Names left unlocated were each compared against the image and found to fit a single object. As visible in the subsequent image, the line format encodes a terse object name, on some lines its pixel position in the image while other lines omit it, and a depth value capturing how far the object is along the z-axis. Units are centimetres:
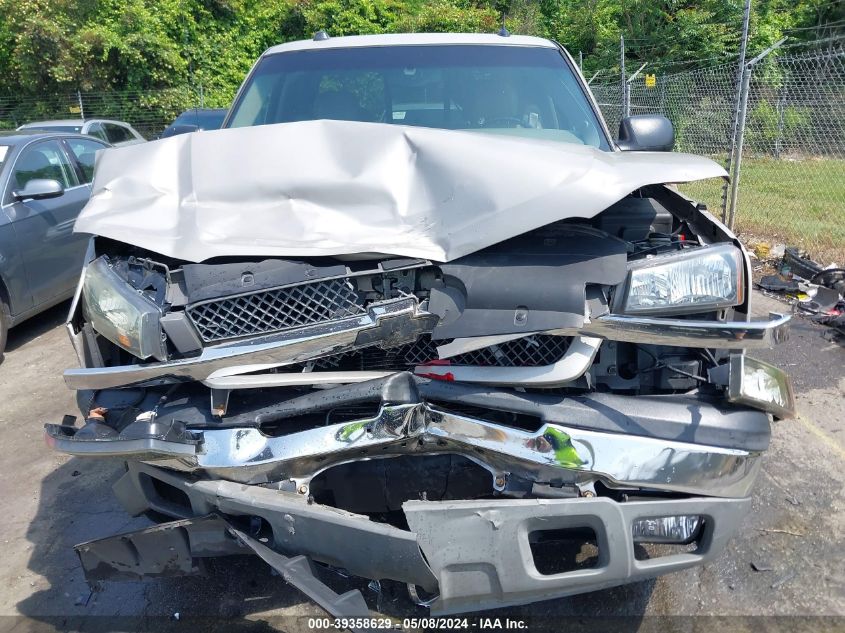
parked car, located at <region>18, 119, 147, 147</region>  1074
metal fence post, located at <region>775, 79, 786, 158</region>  1065
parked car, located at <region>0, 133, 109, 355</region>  546
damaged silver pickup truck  210
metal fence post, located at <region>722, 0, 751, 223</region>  706
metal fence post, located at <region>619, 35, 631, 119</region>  965
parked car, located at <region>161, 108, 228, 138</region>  987
